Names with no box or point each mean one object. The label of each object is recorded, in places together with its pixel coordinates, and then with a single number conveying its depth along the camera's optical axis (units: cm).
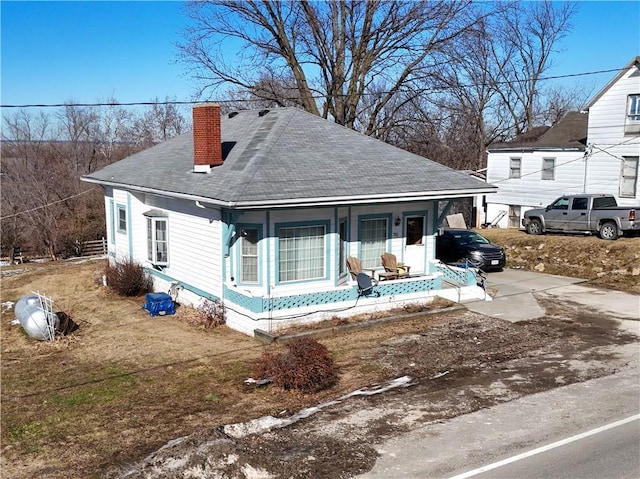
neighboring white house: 2784
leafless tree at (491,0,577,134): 5244
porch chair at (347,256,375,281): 1781
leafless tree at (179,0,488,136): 3262
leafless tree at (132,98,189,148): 7756
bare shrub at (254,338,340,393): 1184
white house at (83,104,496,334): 1620
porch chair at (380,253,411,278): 1839
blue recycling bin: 1806
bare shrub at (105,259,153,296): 2050
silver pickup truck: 2422
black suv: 2316
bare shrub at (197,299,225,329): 1665
